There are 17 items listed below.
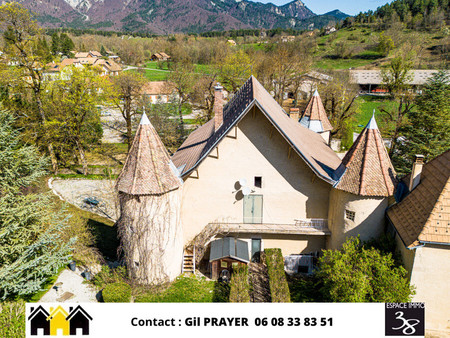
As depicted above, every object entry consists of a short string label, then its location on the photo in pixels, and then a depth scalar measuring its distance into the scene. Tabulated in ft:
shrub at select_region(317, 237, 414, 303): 50.60
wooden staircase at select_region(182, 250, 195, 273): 72.02
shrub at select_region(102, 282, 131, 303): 59.36
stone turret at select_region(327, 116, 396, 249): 60.54
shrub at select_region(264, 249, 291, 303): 59.36
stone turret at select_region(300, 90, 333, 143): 105.60
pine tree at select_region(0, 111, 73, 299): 55.52
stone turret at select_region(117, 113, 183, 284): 60.75
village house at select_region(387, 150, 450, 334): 50.67
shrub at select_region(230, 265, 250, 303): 59.88
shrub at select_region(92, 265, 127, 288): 65.21
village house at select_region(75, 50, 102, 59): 435.08
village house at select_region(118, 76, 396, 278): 61.46
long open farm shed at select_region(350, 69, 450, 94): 284.00
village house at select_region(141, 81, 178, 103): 178.19
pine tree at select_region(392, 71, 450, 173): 99.86
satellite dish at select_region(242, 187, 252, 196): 68.59
